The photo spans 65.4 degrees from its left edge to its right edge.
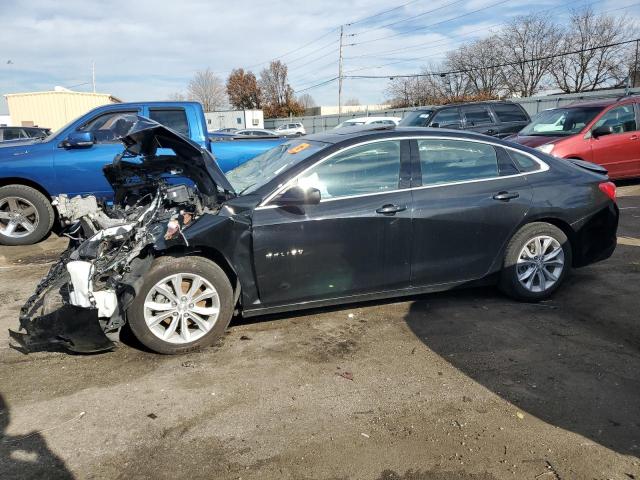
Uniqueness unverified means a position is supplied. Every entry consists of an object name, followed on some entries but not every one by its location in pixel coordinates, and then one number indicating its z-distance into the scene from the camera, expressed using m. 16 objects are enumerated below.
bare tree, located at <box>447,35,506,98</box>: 57.69
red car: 9.29
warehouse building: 33.25
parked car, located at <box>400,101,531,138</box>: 12.30
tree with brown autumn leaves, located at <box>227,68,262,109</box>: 67.62
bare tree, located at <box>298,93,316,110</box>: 79.79
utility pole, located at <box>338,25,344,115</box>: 53.03
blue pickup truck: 6.84
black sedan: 3.60
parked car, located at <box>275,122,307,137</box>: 39.24
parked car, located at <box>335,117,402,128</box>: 27.92
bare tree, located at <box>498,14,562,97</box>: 55.06
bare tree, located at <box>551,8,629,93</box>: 49.34
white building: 46.03
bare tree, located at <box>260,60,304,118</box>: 66.88
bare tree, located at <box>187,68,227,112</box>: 71.12
